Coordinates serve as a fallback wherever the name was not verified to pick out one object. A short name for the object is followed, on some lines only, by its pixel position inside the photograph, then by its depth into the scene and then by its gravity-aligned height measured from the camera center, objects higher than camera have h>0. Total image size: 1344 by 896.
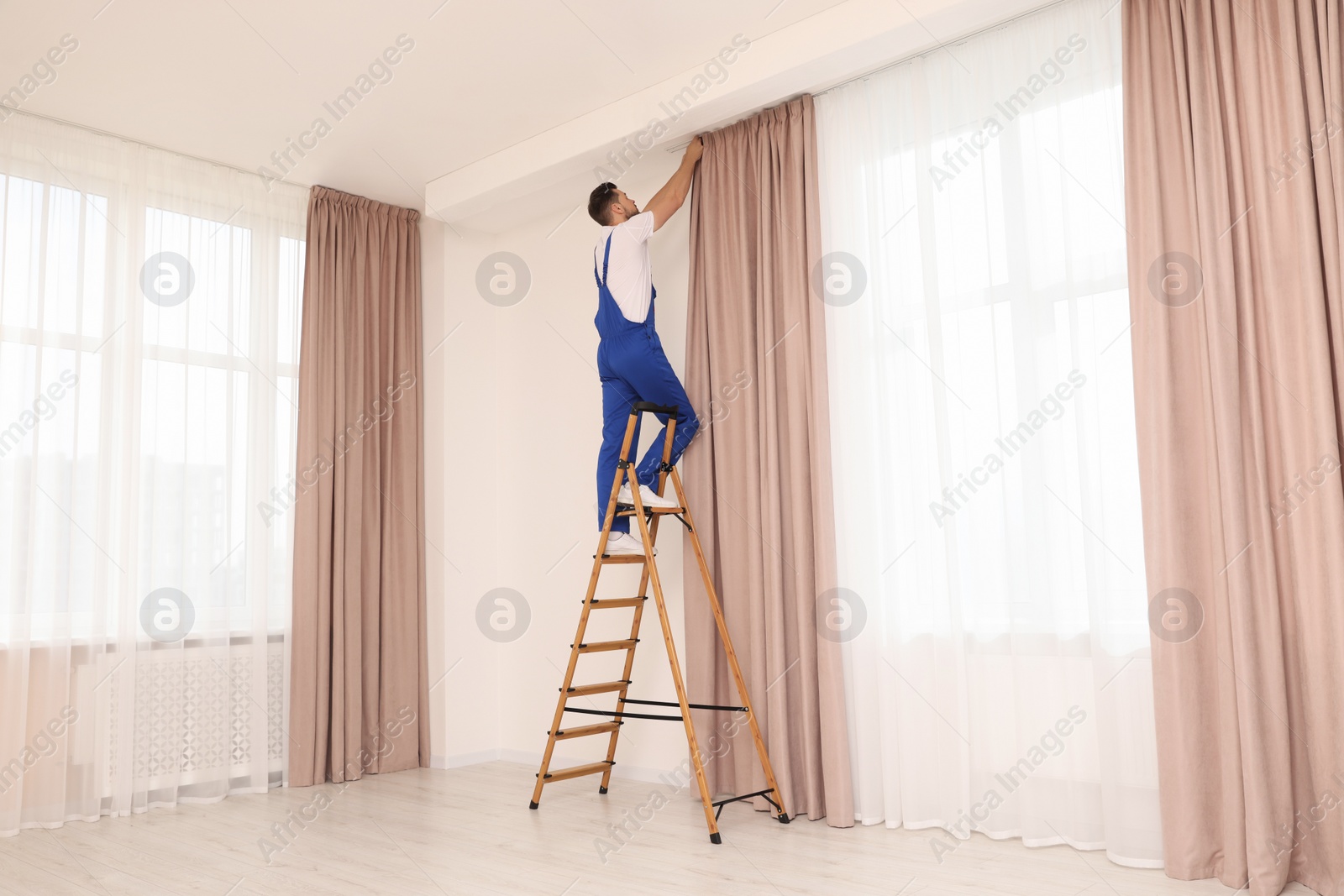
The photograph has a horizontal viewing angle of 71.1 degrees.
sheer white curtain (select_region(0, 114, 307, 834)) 3.64 +0.24
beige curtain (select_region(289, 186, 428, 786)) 4.29 +0.08
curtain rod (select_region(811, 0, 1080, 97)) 3.09 +1.63
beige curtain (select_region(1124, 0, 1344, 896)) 2.43 +0.23
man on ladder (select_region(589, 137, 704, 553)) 3.60 +0.67
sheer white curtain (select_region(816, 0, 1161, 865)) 2.86 +0.22
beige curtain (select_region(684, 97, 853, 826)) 3.40 +0.23
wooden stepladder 3.32 -0.44
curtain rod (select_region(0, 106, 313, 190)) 3.82 +1.69
